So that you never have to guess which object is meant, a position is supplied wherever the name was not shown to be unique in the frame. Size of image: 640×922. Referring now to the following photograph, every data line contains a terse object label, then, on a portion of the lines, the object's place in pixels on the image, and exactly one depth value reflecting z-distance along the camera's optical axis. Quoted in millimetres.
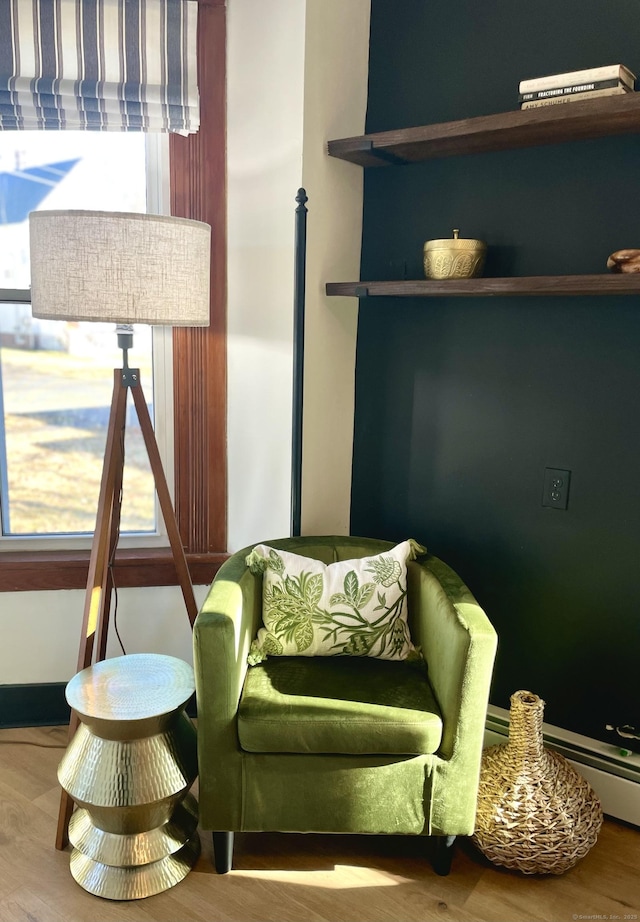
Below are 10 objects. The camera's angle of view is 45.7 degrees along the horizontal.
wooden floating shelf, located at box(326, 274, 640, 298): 1822
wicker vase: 1876
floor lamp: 1755
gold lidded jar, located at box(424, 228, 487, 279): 2086
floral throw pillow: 2061
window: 2369
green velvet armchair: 1791
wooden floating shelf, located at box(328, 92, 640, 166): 1794
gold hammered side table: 1820
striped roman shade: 2211
